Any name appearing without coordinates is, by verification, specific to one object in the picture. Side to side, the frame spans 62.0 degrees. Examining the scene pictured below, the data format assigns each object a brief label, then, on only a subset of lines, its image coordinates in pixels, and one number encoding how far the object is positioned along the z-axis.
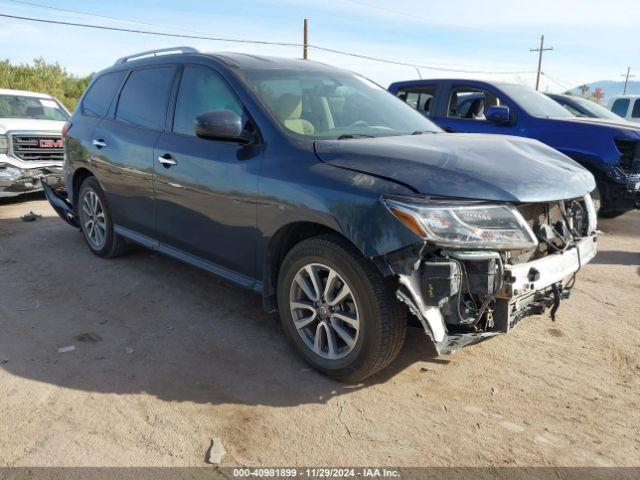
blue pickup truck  6.71
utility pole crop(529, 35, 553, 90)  53.94
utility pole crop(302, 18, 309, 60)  28.97
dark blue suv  2.65
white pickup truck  8.00
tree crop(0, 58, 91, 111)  27.25
